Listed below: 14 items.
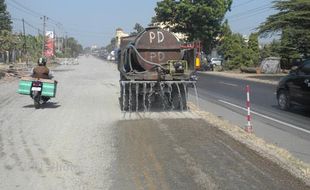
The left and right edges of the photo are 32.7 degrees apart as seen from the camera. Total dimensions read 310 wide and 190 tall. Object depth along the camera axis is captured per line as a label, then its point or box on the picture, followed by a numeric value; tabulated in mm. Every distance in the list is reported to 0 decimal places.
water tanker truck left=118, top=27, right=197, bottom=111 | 15867
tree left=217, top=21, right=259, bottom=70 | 59844
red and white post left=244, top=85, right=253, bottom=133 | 12080
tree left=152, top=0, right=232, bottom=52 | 61531
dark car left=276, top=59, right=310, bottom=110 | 15834
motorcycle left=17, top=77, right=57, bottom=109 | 16297
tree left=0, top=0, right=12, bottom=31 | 98100
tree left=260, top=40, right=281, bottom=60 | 60531
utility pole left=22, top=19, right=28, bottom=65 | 84625
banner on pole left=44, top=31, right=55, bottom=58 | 122475
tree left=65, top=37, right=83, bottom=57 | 176750
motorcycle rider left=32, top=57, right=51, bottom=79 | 16812
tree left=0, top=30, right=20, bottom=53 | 67012
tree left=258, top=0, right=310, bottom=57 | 36000
